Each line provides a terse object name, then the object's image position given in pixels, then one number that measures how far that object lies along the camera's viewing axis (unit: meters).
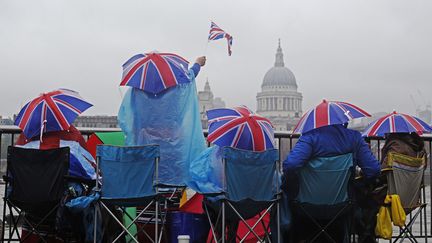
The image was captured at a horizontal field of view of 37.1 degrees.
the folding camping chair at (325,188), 4.75
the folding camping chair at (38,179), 4.70
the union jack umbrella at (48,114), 5.04
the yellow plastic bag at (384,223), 5.12
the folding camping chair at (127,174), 4.60
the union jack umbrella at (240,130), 4.92
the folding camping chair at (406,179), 5.20
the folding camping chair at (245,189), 4.66
